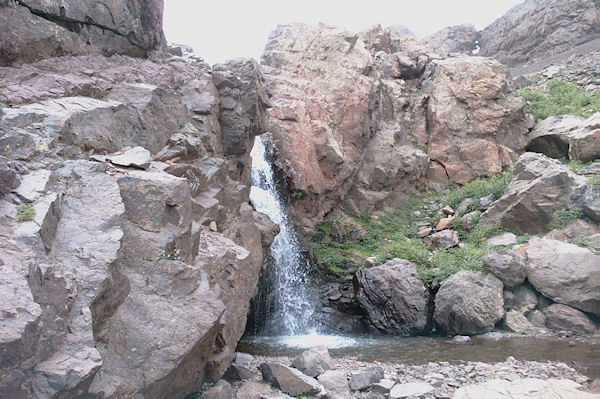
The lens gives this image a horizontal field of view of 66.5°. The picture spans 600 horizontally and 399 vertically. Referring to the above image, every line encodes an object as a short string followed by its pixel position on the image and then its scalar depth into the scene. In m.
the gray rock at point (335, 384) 7.39
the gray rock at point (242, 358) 9.51
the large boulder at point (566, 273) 12.02
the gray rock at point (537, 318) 12.35
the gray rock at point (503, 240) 15.18
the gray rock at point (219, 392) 6.98
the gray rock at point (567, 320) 11.67
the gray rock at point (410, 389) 7.38
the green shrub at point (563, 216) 14.75
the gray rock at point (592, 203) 14.33
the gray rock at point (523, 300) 12.73
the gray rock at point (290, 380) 7.38
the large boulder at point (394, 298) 13.13
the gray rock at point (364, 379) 7.79
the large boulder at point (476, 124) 21.95
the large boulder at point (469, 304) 12.27
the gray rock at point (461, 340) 11.60
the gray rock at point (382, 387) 7.64
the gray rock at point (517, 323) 12.16
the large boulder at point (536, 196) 15.19
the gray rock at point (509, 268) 13.02
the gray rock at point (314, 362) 8.22
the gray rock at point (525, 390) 6.52
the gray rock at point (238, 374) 8.13
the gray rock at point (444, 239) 16.72
